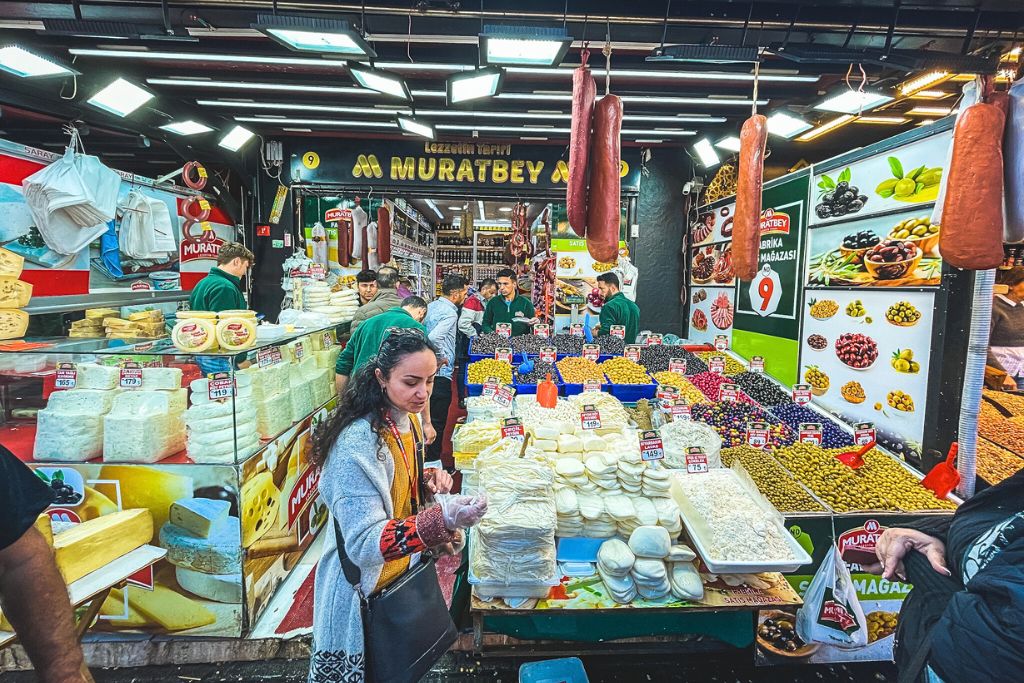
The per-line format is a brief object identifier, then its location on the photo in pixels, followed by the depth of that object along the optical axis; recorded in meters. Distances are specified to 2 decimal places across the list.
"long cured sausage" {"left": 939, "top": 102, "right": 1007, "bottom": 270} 2.23
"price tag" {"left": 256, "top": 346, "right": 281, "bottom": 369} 2.98
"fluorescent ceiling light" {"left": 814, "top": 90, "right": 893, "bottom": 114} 4.52
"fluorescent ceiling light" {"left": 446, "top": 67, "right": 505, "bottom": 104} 4.09
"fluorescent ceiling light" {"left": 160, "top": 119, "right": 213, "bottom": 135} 5.79
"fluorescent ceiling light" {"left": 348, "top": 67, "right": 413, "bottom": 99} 4.10
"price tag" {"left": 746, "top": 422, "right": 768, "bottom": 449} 3.14
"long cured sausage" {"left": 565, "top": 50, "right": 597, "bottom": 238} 2.51
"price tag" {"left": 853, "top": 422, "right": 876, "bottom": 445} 3.12
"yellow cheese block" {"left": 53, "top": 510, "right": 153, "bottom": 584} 2.09
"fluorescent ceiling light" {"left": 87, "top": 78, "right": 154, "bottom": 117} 4.82
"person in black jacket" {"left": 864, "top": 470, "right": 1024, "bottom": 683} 1.10
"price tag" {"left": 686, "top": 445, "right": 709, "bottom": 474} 2.57
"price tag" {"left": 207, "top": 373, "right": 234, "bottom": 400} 2.59
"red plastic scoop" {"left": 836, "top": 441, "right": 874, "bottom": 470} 3.07
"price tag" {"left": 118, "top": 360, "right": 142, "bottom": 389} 2.62
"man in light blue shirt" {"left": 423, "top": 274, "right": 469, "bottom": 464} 5.11
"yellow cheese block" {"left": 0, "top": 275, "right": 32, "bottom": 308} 3.57
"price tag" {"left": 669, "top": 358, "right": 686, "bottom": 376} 4.57
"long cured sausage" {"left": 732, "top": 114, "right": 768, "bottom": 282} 2.84
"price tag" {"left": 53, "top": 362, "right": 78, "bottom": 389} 2.57
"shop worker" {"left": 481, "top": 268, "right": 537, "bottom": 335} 7.25
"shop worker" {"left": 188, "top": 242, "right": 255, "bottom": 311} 4.54
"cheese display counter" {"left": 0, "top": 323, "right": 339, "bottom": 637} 2.57
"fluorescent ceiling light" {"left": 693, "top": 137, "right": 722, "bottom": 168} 6.83
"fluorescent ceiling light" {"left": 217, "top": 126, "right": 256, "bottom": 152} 6.66
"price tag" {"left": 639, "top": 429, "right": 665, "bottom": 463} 2.46
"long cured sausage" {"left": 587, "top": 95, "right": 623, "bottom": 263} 2.63
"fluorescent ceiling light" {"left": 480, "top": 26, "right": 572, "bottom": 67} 2.87
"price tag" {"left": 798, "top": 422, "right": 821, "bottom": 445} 3.25
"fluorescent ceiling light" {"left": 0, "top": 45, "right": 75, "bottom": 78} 3.85
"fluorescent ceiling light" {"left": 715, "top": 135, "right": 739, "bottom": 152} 6.36
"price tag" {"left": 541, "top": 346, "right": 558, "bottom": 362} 5.03
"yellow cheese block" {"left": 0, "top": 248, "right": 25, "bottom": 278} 3.65
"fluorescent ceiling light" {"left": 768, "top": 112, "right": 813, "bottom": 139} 5.30
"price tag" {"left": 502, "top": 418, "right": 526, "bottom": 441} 2.77
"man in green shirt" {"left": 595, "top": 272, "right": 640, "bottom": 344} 6.26
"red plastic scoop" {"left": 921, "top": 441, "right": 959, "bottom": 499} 2.83
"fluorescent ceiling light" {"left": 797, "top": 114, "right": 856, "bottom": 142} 5.39
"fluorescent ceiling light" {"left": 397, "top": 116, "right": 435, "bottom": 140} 6.02
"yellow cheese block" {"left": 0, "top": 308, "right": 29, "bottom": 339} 3.61
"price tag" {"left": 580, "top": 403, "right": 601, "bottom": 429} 2.95
